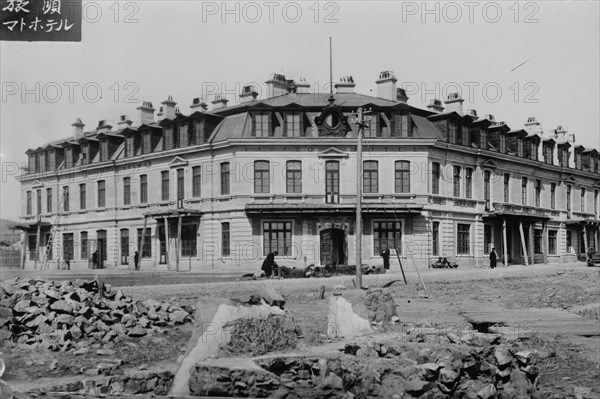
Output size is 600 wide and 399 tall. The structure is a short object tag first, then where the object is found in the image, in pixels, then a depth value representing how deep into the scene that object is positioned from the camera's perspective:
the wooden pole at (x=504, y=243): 30.61
